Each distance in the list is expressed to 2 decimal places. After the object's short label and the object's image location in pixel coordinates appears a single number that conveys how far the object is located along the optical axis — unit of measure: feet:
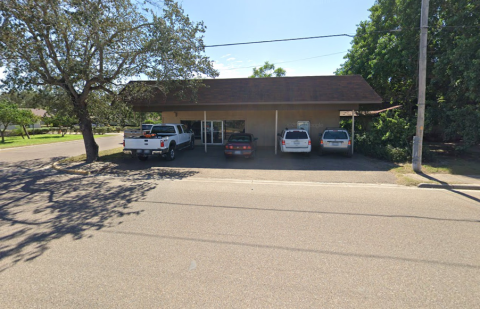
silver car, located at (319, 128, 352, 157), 44.75
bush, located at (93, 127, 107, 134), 119.65
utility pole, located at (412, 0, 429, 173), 31.17
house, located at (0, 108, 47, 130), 162.07
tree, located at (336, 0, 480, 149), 40.11
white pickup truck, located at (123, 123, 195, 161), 39.88
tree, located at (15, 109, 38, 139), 78.47
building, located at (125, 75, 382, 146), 49.67
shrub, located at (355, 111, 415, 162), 40.42
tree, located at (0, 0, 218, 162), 32.12
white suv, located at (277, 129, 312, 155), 44.96
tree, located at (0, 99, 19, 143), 73.51
